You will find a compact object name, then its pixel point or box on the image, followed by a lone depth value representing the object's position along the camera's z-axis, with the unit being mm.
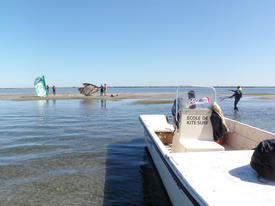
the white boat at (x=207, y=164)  2422
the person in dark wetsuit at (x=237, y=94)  18847
